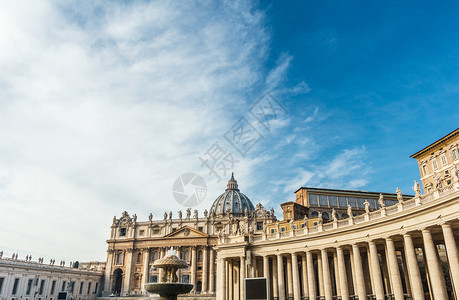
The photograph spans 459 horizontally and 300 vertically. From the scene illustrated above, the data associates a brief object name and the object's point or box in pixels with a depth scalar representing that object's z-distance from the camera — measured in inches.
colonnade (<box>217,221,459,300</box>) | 1268.5
